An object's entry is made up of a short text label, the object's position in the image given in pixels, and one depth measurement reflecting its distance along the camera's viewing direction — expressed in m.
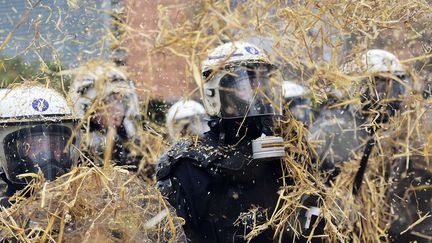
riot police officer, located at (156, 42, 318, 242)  8.36
